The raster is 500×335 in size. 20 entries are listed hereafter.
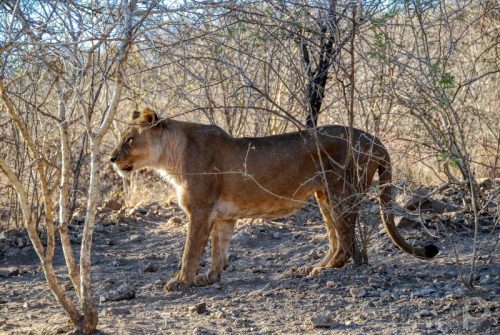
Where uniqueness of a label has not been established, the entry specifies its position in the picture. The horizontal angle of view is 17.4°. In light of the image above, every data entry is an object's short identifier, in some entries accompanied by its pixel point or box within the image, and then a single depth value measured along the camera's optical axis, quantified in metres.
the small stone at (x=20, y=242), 17.04
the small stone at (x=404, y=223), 16.21
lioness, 13.84
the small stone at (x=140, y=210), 19.28
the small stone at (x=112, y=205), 20.11
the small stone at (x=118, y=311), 12.27
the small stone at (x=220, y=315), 11.74
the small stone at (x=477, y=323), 10.39
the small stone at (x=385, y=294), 12.03
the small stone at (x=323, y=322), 11.00
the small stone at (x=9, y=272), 15.43
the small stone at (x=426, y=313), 11.11
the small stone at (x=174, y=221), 18.30
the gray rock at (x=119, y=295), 13.19
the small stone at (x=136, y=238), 17.68
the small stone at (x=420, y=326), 10.68
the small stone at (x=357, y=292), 12.20
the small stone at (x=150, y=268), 15.27
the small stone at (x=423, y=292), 11.89
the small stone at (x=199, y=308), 12.11
